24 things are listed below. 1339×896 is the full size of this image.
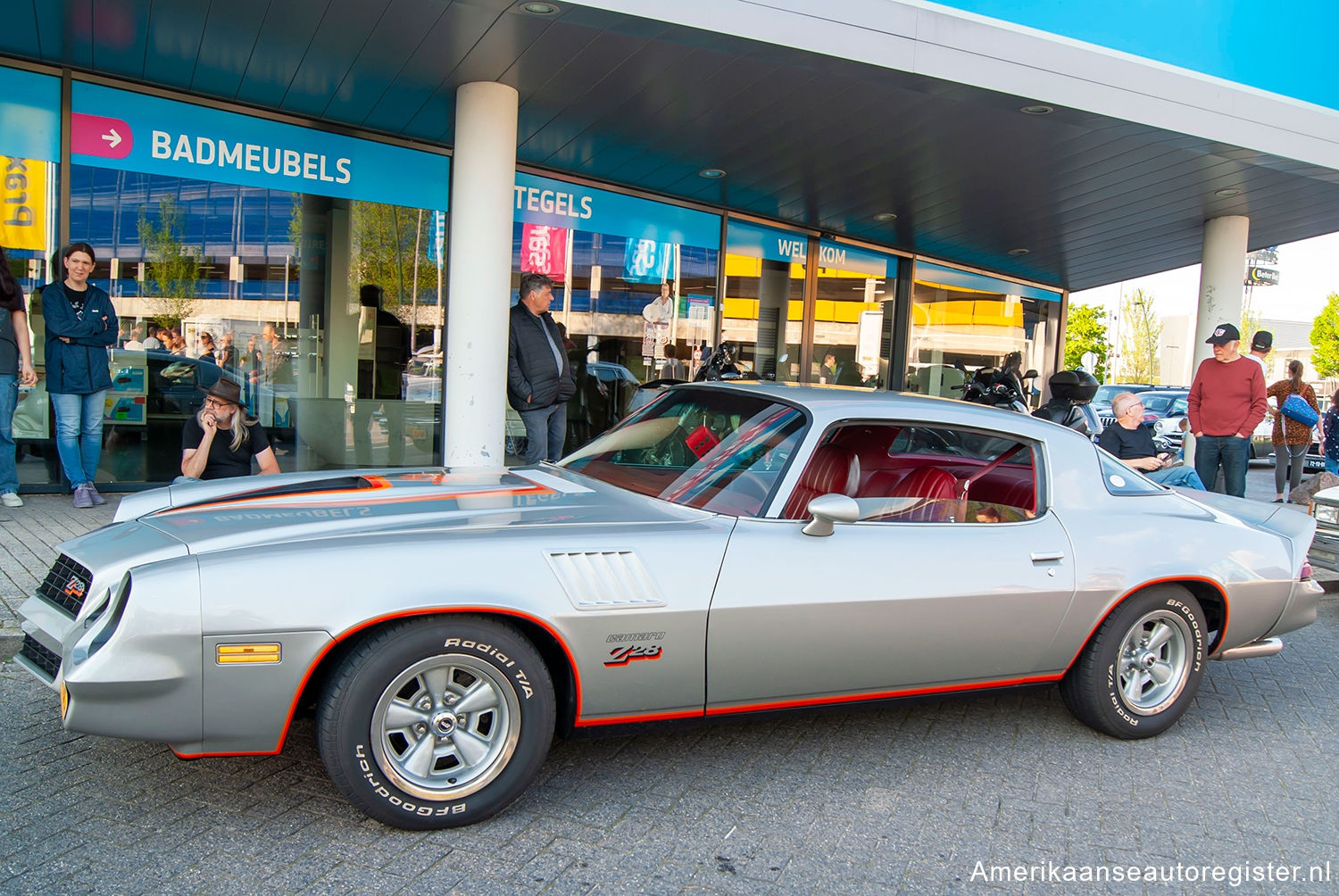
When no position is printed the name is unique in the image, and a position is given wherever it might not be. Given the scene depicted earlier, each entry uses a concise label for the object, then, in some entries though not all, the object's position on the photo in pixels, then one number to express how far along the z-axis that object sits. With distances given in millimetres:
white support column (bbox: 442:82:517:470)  7695
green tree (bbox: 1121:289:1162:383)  63719
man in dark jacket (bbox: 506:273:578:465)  7398
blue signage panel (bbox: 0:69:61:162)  7492
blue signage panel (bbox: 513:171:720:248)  10227
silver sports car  2742
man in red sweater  7781
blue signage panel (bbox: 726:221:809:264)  12383
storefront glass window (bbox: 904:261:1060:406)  15688
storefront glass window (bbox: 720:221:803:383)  12438
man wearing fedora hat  5598
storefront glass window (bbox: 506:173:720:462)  10438
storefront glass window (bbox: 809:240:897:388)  13867
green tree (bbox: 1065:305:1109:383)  72375
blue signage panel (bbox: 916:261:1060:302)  15554
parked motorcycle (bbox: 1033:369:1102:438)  8992
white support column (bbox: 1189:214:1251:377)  11703
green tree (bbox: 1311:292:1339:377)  61812
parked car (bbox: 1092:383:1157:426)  21070
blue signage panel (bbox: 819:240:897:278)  13758
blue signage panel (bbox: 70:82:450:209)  7844
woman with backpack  12406
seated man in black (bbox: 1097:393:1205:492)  6898
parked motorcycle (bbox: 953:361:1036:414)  9734
